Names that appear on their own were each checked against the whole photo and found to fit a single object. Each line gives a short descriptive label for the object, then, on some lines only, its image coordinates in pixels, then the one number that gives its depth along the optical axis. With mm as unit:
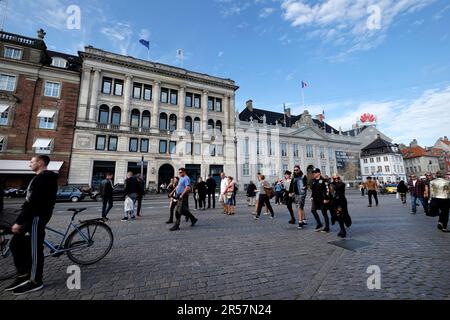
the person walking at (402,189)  15645
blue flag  30769
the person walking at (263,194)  8898
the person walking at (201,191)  12594
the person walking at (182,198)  6965
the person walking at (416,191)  9869
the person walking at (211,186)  13022
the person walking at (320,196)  6453
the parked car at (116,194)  20397
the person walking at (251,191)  13792
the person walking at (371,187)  13562
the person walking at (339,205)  5918
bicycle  3752
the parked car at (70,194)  19034
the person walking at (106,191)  8508
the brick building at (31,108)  23344
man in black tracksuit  2965
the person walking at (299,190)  7121
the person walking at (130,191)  8922
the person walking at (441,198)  6438
